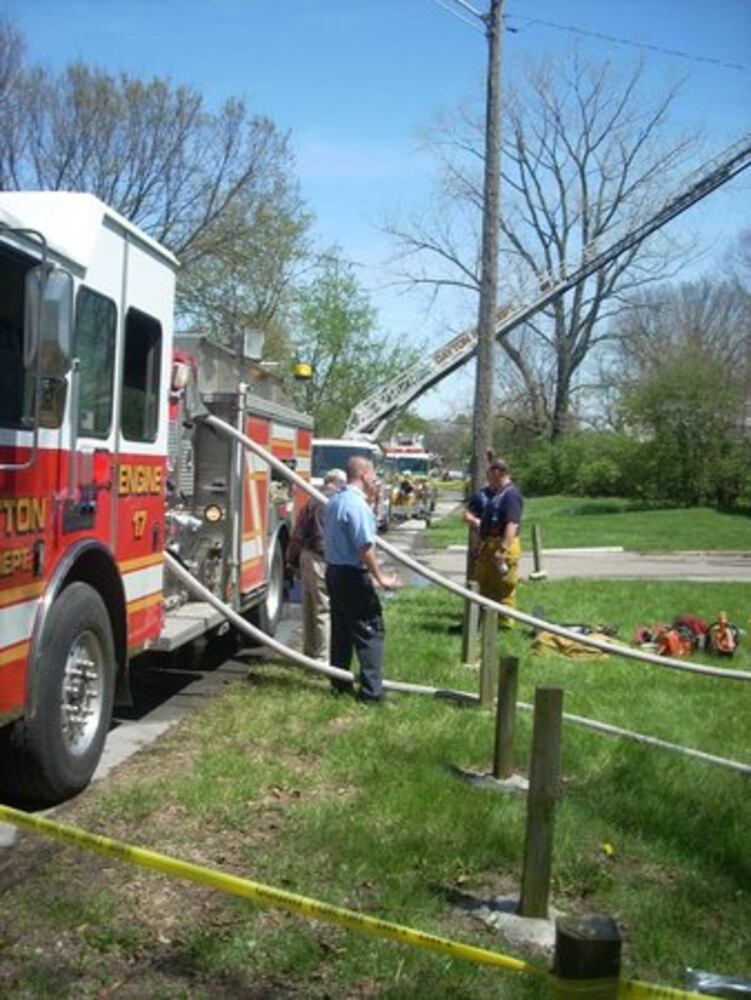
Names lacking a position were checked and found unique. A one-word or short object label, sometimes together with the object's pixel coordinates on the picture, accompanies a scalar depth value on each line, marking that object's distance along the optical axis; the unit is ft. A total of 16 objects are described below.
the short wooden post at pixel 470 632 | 29.24
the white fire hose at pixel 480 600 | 22.06
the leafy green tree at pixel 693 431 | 117.39
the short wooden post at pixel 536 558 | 53.06
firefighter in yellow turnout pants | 34.19
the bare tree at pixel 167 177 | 83.25
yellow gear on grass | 31.09
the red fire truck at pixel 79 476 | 15.02
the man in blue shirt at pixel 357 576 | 24.47
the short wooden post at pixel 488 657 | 22.66
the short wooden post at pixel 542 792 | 13.10
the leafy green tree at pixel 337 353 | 145.18
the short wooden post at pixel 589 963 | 8.21
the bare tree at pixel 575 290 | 176.86
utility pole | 38.11
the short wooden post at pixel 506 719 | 17.98
